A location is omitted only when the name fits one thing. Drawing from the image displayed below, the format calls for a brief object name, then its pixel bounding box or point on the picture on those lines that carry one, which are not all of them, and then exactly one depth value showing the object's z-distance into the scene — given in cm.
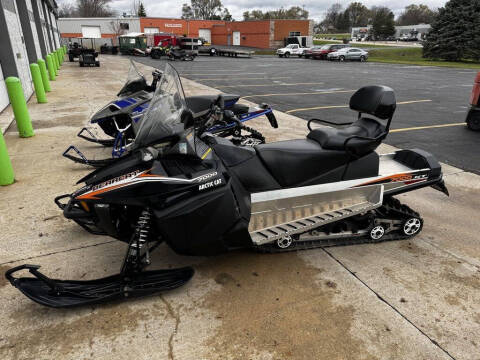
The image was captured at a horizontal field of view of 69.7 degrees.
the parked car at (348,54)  3073
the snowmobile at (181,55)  3155
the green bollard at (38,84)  978
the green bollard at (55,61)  1924
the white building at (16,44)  960
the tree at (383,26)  7700
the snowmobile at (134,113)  521
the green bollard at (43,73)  1189
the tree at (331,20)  11450
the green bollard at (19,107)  631
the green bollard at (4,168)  449
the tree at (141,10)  9616
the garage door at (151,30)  5897
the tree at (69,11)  8369
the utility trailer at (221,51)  3502
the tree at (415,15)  10750
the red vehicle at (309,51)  3301
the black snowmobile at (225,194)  242
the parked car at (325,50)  3183
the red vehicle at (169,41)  3625
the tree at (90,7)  8006
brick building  5019
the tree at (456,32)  2984
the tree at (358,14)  10788
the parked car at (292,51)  3647
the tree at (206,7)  8694
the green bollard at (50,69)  1437
